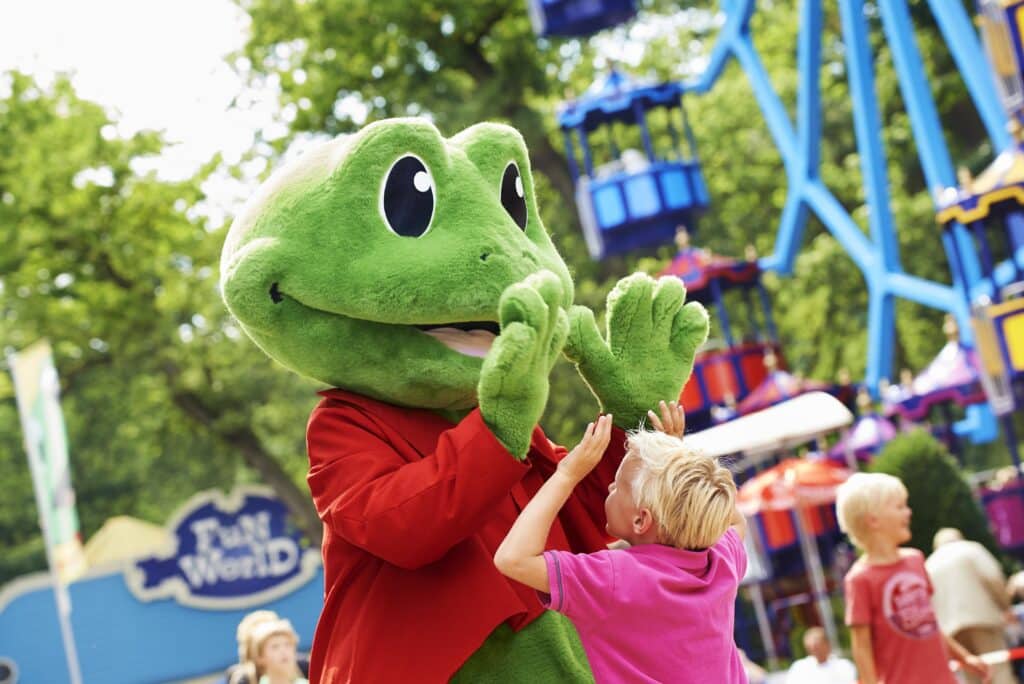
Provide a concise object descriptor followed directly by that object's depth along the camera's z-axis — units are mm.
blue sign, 20578
